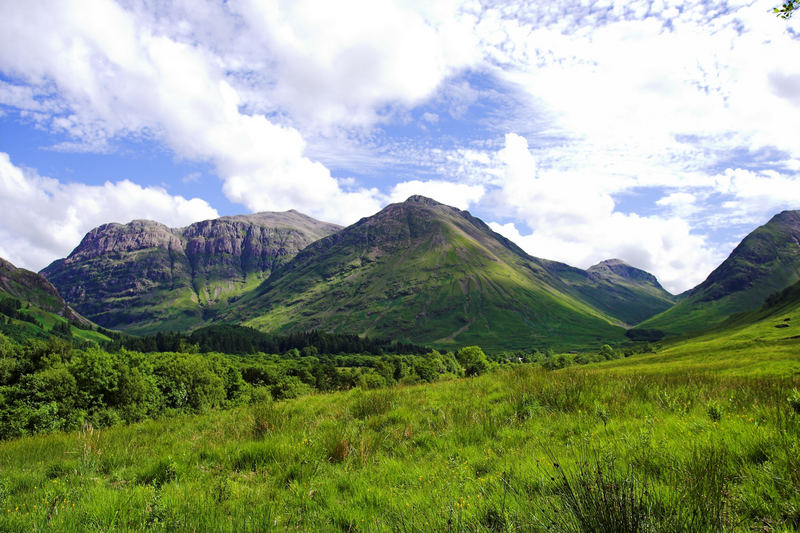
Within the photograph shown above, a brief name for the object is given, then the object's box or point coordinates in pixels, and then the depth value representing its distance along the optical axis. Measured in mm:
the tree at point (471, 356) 104588
